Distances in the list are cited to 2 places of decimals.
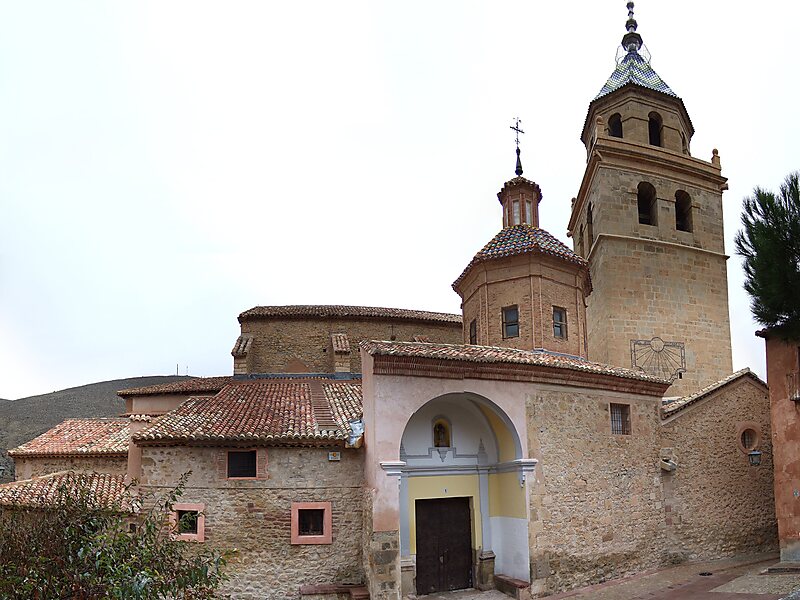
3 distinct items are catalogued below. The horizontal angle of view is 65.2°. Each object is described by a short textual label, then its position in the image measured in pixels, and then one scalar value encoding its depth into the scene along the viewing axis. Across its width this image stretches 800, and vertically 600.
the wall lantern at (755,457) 17.06
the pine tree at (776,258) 13.95
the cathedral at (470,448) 12.66
